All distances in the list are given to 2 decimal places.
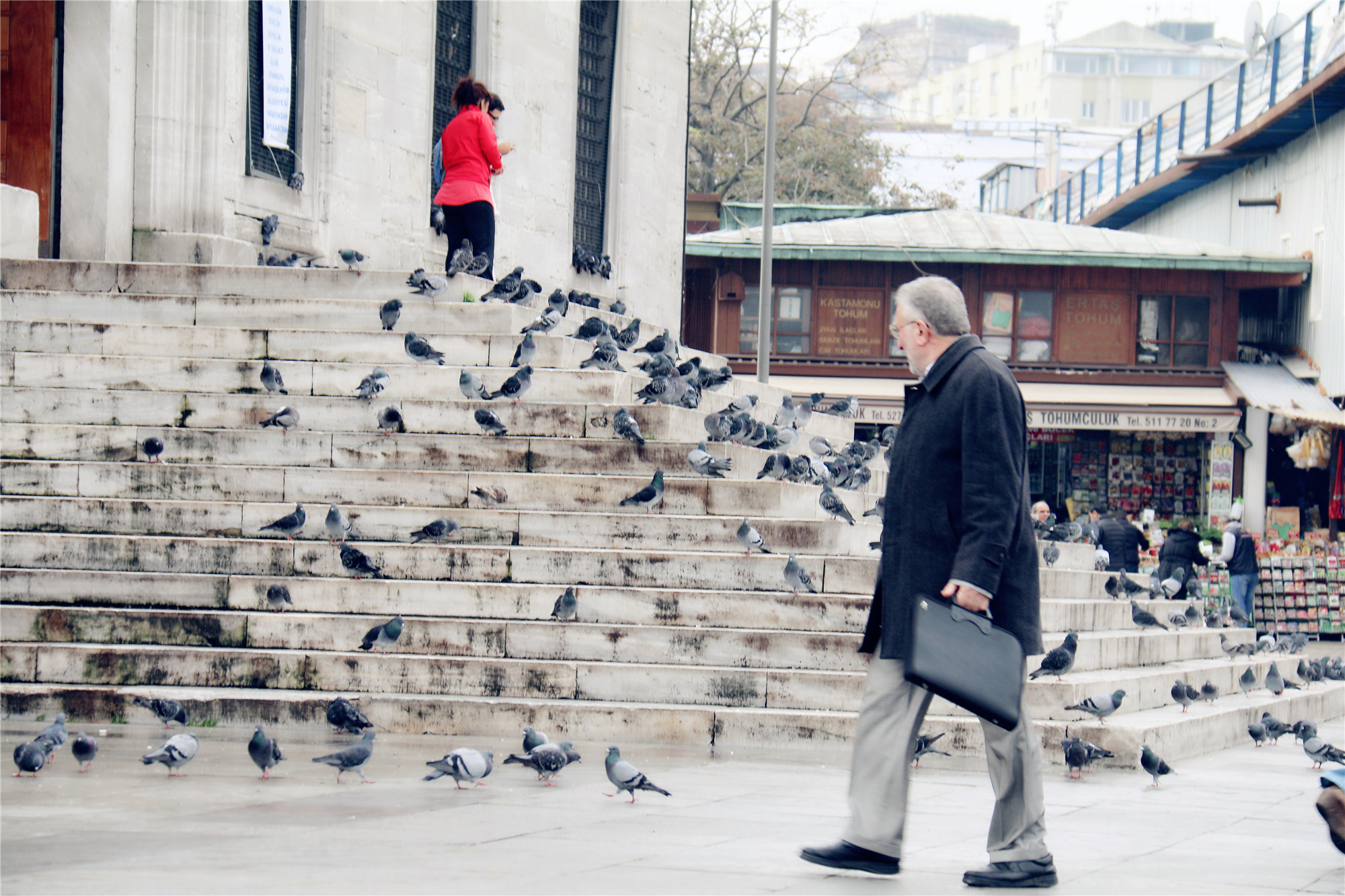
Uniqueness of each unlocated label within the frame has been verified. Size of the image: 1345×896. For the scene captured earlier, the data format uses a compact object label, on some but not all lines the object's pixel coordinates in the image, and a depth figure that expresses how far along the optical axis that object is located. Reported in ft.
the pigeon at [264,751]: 42.50
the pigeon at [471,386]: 69.97
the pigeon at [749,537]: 61.16
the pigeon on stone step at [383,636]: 55.01
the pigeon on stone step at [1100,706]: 55.31
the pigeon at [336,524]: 60.70
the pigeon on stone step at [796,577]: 58.34
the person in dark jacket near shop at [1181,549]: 129.39
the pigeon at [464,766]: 41.73
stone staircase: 54.49
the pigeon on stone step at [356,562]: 58.80
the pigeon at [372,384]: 69.51
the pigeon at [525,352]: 72.90
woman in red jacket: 86.89
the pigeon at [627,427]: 66.49
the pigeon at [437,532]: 60.95
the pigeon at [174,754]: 42.55
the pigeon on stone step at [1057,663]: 57.98
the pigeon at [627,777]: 40.68
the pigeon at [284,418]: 67.36
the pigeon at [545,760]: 43.37
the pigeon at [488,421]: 67.26
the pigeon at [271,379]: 70.28
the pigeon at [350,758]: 43.04
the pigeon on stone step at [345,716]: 49.62
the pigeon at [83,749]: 43.27
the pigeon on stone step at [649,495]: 62.85
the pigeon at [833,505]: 69.67
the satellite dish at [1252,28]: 190.80
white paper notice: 94.53
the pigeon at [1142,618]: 77.10
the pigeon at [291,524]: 60.95
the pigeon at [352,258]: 90.24
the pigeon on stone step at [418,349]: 72.74
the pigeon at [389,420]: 67.82
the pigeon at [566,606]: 57.41
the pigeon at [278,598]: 57.16
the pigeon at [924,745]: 50.47
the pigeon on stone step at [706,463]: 66.13
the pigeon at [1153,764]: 50.49
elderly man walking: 30.60
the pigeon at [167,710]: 49.47
